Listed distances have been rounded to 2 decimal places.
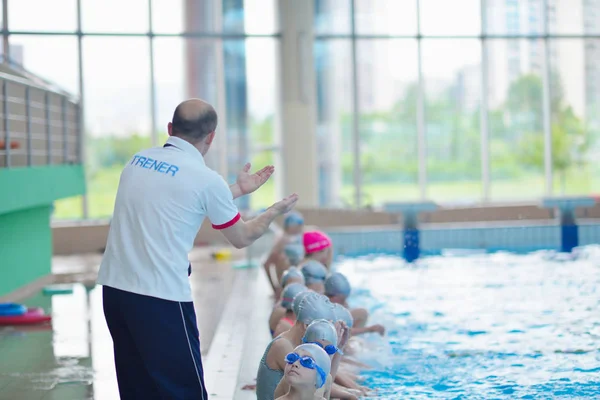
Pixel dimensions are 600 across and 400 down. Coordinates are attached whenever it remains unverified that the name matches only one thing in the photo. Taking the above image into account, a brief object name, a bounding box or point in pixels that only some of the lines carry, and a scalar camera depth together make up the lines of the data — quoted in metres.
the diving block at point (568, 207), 20.84
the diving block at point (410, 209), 22.77
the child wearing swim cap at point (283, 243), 12.57
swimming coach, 4.46
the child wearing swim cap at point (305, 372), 5.06
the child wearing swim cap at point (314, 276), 9.49
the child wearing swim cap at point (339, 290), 9.38
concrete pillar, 23.77
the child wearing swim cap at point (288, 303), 7.83
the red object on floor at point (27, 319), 11.62
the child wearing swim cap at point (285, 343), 6.08
